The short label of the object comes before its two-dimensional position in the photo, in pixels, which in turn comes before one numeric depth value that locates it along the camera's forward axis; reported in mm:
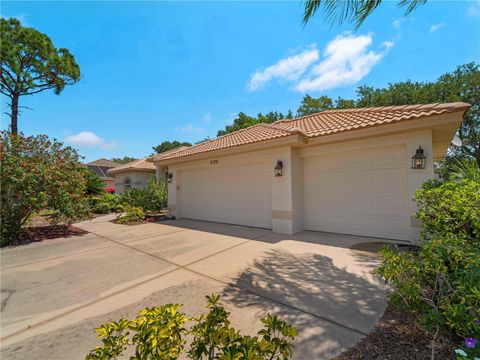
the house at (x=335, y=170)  5805
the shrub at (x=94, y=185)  14202
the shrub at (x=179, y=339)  1188
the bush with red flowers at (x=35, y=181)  6953
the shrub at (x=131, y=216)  10625
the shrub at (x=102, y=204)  14423
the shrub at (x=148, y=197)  12469
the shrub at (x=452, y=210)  3225
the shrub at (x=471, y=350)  1381
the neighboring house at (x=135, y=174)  20578
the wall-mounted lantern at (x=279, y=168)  7512
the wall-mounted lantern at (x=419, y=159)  5560
